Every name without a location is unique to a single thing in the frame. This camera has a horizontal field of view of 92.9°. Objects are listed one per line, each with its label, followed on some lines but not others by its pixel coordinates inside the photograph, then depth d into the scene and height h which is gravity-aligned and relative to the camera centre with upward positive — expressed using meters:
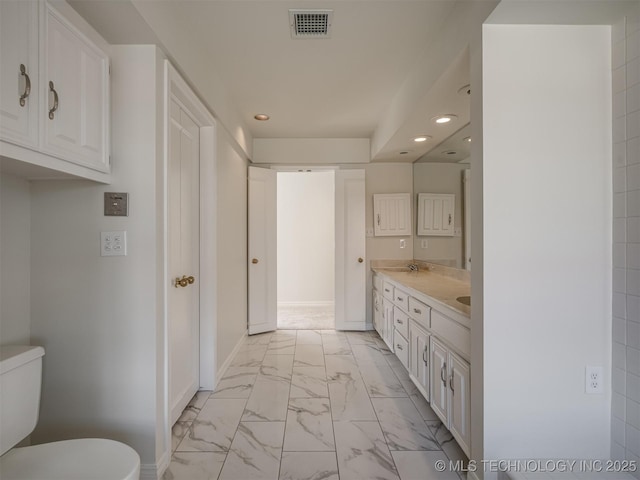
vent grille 1.70 +1.27
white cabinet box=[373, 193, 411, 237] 3.81 +0.32
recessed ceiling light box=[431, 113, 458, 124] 2.32 +0.94
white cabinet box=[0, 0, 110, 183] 0.97 +0.55
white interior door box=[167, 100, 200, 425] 1.95 -0.12
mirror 2.54 +0.53
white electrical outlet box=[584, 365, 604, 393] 1.37 -0.63
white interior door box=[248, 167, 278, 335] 3.73 -0.12
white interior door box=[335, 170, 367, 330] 3.84 -0.08
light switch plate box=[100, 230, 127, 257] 1.48 -0.02
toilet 1.04 -0.78
